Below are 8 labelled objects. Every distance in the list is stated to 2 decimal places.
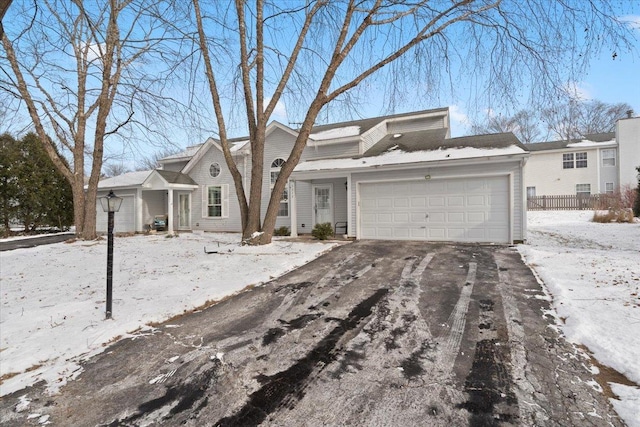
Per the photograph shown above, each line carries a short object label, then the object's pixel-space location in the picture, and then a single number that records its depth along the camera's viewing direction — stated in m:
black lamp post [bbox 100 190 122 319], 4.74
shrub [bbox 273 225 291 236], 14.07
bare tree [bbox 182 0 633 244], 9.48
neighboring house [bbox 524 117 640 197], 23.81
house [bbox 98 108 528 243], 10.24
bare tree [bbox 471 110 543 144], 32.79
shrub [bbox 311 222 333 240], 11.77
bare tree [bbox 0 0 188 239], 12.09
